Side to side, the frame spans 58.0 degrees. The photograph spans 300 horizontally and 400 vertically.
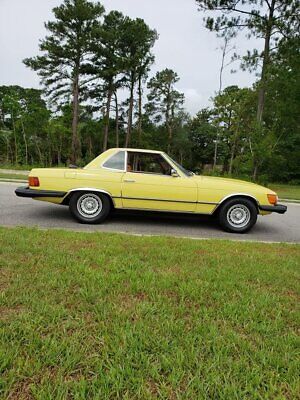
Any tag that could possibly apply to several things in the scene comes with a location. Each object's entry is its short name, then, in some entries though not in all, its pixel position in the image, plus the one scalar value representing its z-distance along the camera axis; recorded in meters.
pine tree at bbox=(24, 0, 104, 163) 21.98
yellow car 4.99
